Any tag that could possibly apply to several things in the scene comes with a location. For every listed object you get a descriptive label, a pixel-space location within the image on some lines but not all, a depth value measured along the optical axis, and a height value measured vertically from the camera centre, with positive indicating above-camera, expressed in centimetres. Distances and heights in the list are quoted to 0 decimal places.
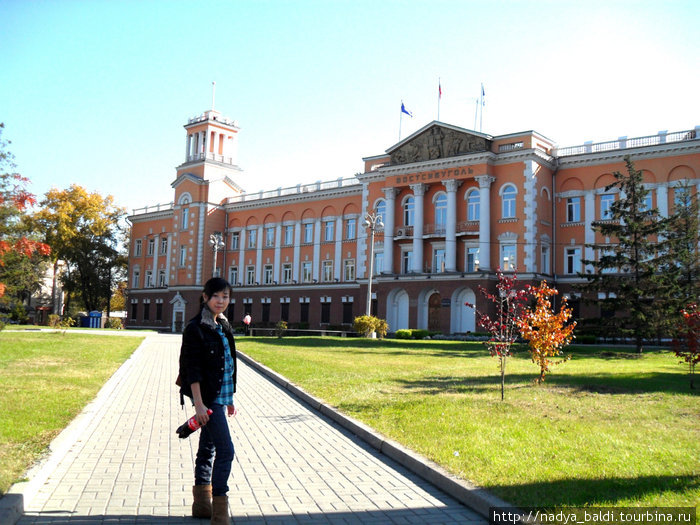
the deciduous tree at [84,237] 6581 +805
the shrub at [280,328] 4244 -88
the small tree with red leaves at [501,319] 1290 +0
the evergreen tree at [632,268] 2912 +281
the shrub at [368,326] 3922 -52
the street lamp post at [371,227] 3956 +592
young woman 541 -68
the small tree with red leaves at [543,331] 1396 -18
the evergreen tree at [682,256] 2860 +366
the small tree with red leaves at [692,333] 1409 -16
